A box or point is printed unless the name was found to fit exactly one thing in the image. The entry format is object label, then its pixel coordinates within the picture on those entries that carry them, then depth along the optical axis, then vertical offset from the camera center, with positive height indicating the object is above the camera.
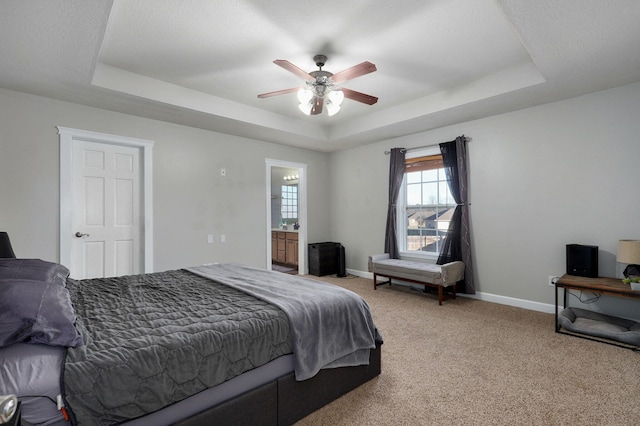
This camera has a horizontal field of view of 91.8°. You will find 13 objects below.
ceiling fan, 2.90 +1.18
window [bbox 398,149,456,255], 4.71 +0.11
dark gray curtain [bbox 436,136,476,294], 4.26 -0.04
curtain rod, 4.29 +1.03
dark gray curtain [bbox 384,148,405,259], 5.07 +0.33
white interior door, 3.65 +0.05
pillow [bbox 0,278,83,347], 1.20 -0.42
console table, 2.74 -0.70
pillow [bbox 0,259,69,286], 1.59 -0.31
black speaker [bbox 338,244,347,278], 5.73 -0.96
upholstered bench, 3.96 -0.81
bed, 1.15 -0.61
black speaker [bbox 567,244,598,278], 3.22 -0.51
